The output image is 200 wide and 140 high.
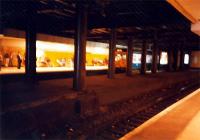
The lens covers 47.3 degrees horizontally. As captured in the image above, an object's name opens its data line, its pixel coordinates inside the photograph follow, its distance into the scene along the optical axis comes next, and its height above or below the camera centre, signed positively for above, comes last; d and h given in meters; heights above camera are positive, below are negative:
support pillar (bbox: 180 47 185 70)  34.10 +0.38
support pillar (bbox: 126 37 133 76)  20.61 +0.17
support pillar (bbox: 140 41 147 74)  23.67 +0.16
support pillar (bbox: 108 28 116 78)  16.78 +0.68
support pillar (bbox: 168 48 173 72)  33.67 +0.27
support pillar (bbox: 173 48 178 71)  36.63 +0.47
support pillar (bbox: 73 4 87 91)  10.25 +0.54
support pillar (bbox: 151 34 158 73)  24.25 +0.29
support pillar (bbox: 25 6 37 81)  11.00 +0.65
